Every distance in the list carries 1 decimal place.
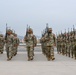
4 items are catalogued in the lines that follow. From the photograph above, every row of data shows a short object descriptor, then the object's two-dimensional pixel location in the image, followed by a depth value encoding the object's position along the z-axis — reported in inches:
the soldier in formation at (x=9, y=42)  433.9
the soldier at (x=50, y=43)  422.2
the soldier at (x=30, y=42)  424.0
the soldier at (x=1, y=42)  598.6
